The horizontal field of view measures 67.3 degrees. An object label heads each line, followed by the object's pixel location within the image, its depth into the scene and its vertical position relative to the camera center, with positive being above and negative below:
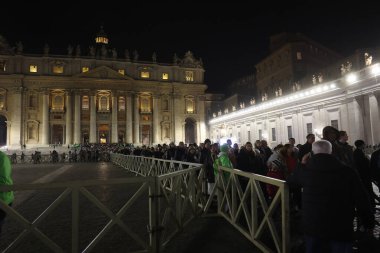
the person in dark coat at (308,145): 7.38 -0.15
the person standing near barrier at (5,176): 4.43 -0.46
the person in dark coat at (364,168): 7.07 -0.76
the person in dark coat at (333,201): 3.14 -0.69
